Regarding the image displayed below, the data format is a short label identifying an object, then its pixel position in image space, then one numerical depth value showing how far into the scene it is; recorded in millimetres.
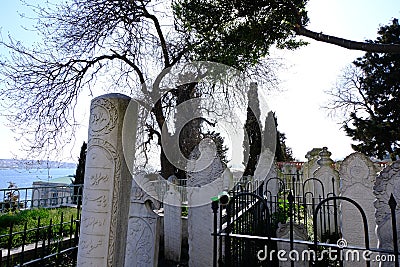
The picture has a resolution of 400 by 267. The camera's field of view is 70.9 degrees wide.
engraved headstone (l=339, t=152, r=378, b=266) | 4005
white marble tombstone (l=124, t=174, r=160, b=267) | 3498
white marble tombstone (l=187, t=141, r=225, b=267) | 4246
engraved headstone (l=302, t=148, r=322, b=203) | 7773
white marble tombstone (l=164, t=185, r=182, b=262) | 5035
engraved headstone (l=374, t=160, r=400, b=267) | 2764
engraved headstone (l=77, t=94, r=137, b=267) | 2417
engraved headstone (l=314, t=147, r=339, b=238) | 6012
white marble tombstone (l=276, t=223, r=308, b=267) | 3590
